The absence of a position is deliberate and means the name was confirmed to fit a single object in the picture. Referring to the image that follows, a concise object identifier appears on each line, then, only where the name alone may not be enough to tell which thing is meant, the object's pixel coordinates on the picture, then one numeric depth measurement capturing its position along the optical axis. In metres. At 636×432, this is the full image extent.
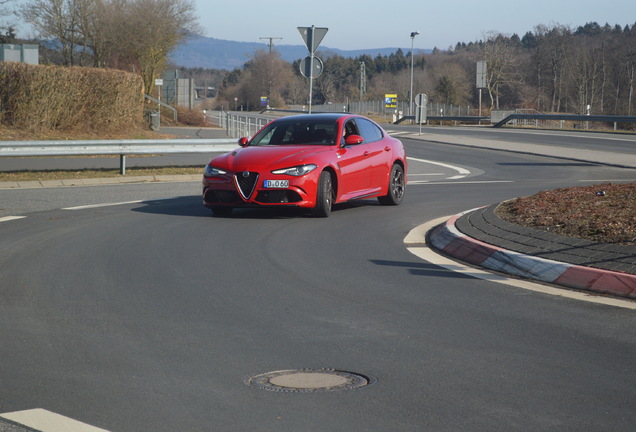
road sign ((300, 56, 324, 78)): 21.83
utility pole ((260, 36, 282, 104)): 141.81
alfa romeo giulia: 12.61
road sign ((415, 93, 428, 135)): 46.87
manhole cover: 4.77
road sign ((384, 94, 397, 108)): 92.88
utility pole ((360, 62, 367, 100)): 140.15
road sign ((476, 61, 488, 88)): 60.22
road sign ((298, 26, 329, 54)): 21.62
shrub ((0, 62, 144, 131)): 30.34
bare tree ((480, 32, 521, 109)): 111.50
